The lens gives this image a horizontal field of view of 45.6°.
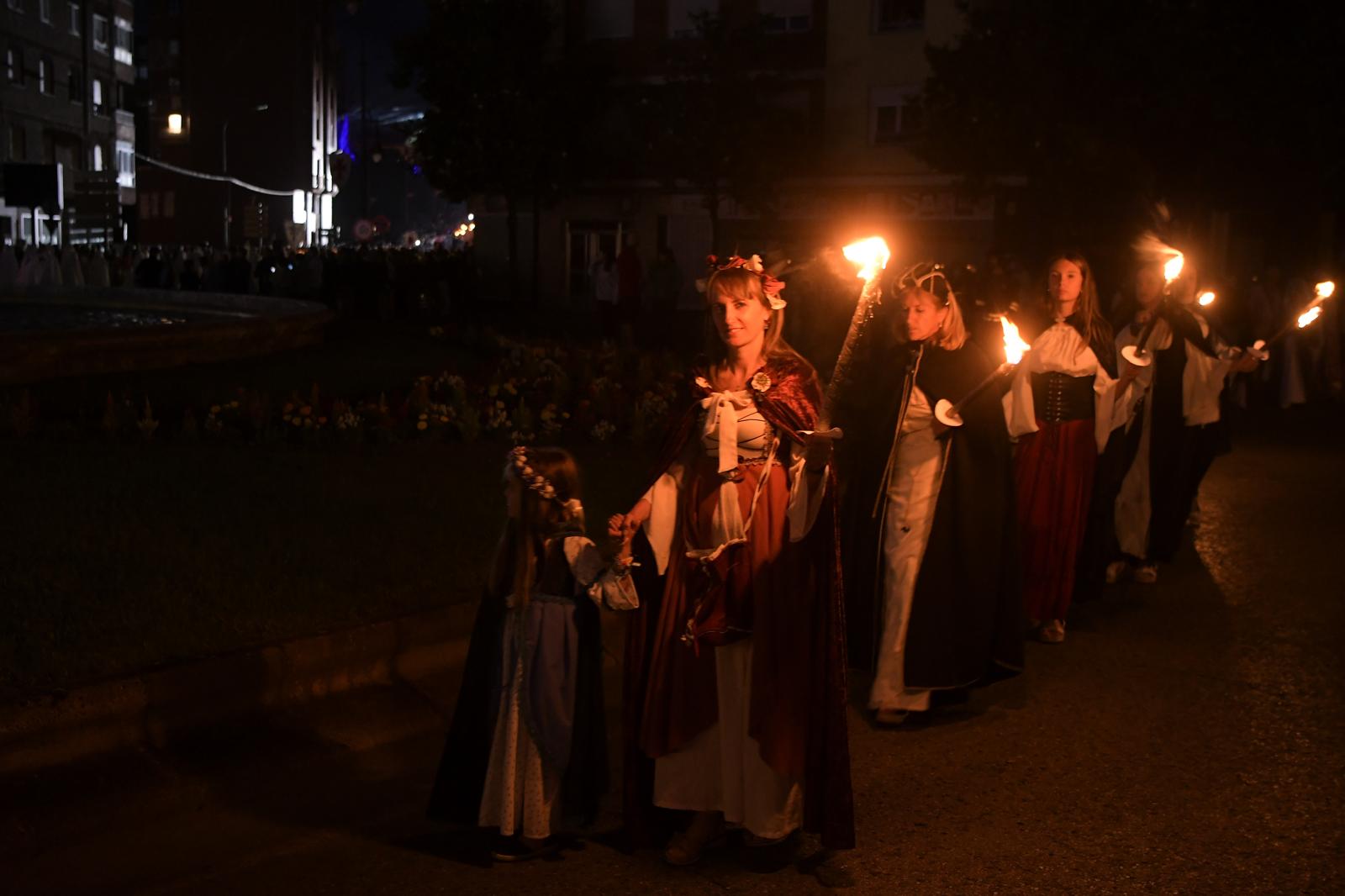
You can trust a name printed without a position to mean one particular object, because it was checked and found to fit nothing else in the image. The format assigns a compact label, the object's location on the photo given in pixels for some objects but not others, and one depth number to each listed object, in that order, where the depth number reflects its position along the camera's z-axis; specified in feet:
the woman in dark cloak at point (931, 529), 21.89
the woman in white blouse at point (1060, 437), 26.91
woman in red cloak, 16.63
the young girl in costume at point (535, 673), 16.49
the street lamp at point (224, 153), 271.49
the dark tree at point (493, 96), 127.54
